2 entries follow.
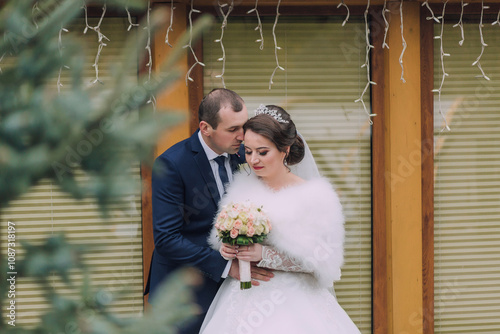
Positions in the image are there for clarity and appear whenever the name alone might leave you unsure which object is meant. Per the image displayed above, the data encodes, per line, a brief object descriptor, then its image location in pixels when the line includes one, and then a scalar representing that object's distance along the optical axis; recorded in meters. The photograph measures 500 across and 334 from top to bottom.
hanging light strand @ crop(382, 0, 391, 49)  3.59
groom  2.79
